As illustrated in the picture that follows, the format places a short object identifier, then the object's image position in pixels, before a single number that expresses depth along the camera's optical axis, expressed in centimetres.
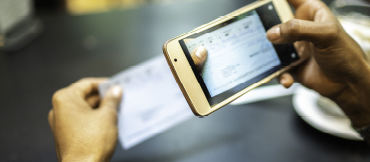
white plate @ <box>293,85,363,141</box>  43
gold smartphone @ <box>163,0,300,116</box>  34
